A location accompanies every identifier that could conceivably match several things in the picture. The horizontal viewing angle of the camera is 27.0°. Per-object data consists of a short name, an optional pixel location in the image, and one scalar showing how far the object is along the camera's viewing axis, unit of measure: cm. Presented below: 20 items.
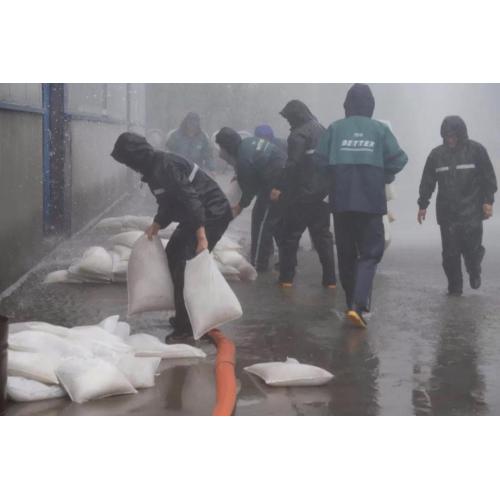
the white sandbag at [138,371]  493
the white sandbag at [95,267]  680
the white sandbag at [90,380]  471
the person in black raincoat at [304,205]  659
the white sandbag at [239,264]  675
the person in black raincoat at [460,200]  644
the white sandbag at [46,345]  508
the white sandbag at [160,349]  543
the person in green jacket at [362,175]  626
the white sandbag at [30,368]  479
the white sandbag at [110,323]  570
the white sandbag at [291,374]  498
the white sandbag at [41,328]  543
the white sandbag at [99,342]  521
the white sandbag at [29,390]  470
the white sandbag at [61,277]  675
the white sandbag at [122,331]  567
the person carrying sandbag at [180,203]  566
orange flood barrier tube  457
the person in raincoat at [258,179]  666
